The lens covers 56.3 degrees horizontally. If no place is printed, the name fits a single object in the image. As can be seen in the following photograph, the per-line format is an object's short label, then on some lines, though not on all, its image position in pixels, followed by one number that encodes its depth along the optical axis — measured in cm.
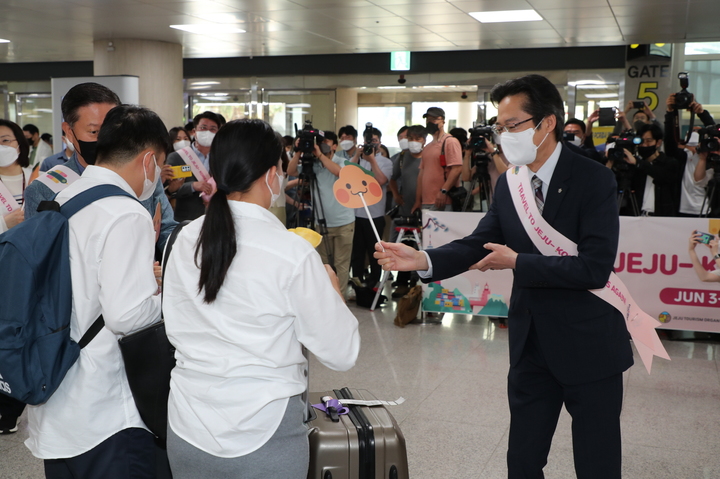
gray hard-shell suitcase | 198
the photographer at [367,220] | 711
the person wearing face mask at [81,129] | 235
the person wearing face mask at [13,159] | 416
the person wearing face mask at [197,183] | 508
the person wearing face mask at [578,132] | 690
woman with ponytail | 147
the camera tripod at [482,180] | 619
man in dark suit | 200
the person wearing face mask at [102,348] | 168
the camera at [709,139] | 588
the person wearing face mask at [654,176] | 611
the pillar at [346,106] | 1351
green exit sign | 1245
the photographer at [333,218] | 671
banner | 516
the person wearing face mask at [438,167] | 669
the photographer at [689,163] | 610
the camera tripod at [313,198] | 648
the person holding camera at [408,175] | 721
